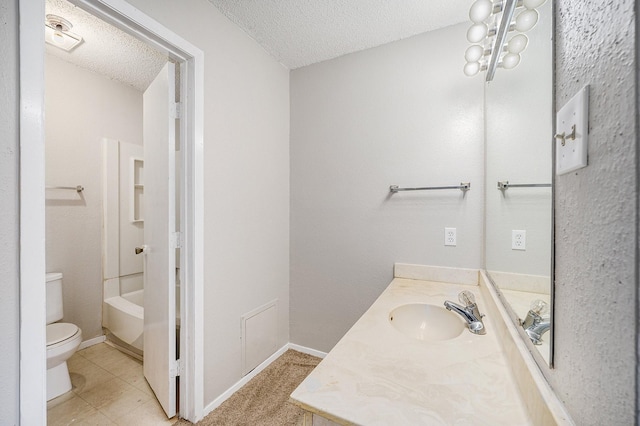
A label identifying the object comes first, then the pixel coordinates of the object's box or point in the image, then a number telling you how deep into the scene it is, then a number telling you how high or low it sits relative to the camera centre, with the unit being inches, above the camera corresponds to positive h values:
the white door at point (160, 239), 58.1 -6.6
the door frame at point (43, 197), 34.1 +2.1
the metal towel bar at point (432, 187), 64.2 +6.0
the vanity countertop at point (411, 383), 23.8 -18.0
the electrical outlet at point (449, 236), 66.5 -6.3
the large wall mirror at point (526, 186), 25.0 +3.4
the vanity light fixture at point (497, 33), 34.9 +30.4
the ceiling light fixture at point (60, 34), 65.3 +47.0
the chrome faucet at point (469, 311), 39.4 -16.1
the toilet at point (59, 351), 65.2 -34.9
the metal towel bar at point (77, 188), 86.2 +7.6
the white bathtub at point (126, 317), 81.2 -34.4
